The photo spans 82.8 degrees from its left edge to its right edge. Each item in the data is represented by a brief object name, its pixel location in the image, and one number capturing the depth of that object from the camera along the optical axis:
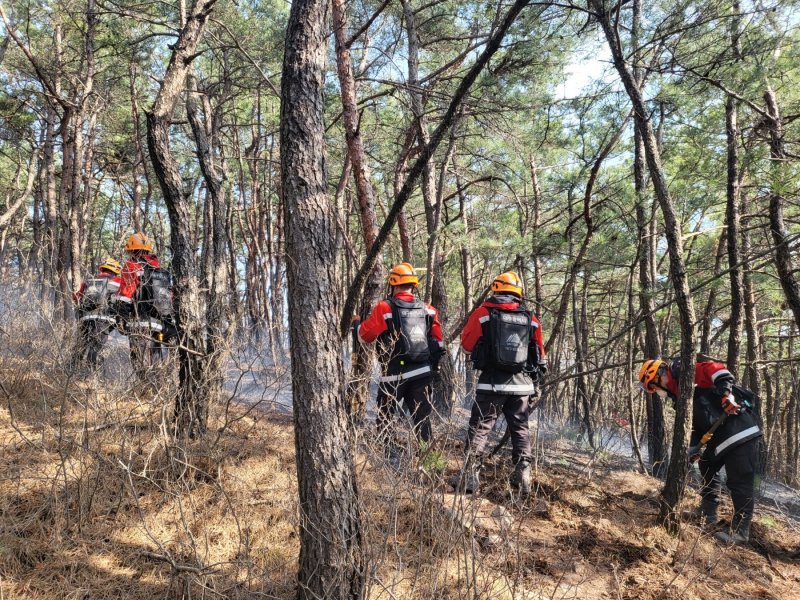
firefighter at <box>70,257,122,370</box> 4.70
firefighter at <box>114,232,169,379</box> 4.02
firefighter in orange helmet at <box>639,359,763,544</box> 4.16
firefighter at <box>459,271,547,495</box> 4.46
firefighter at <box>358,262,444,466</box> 4.69
